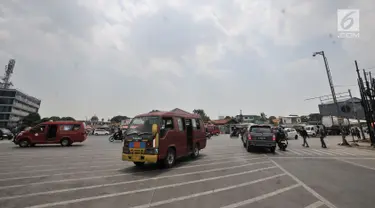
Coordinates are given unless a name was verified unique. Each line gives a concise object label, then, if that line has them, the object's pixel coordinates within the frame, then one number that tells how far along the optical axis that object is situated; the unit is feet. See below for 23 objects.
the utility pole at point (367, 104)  58.23
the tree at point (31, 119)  267.02
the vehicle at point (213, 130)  141.18
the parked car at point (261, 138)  45.75
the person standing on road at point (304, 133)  61.77
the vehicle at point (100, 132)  163.71
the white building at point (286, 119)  323.27
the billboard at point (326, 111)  180.11
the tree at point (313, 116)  321.69
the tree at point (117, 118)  506.64
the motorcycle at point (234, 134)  119.03
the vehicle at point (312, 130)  130.39
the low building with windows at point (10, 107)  281.54
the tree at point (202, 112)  344.49
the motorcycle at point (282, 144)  50.98
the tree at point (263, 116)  353.14
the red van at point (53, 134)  60.85
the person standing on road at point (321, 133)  58.85
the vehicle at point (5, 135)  100.57
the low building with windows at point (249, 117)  341.00
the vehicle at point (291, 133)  105.65
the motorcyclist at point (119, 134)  85.79
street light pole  63.57
